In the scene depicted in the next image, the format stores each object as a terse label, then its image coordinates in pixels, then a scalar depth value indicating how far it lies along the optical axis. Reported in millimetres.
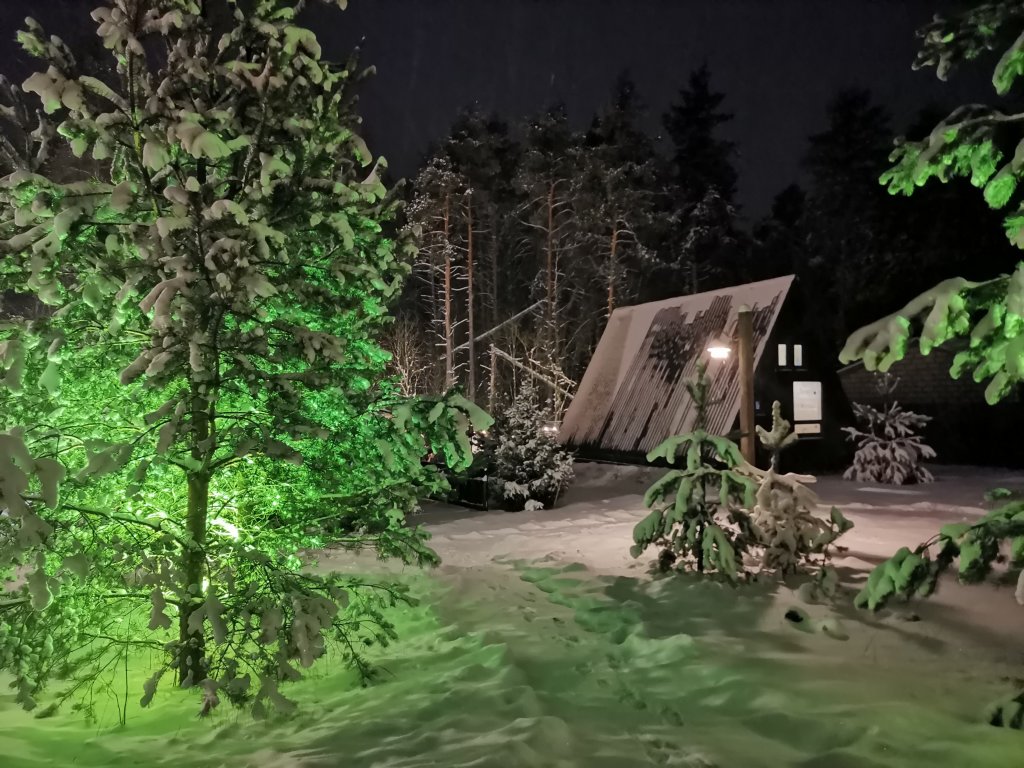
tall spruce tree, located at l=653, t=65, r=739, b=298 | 37438
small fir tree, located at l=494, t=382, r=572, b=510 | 15453
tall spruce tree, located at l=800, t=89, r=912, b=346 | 37875
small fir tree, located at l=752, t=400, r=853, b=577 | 8008
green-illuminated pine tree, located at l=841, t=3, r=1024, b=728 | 3314
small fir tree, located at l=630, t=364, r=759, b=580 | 8148
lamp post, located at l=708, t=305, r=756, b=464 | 9859
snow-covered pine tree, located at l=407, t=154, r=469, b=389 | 31797
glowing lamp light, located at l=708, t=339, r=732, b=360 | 11250
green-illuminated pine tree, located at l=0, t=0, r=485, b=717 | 4656
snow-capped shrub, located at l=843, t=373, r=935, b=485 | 17406
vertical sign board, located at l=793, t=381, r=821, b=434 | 19750
